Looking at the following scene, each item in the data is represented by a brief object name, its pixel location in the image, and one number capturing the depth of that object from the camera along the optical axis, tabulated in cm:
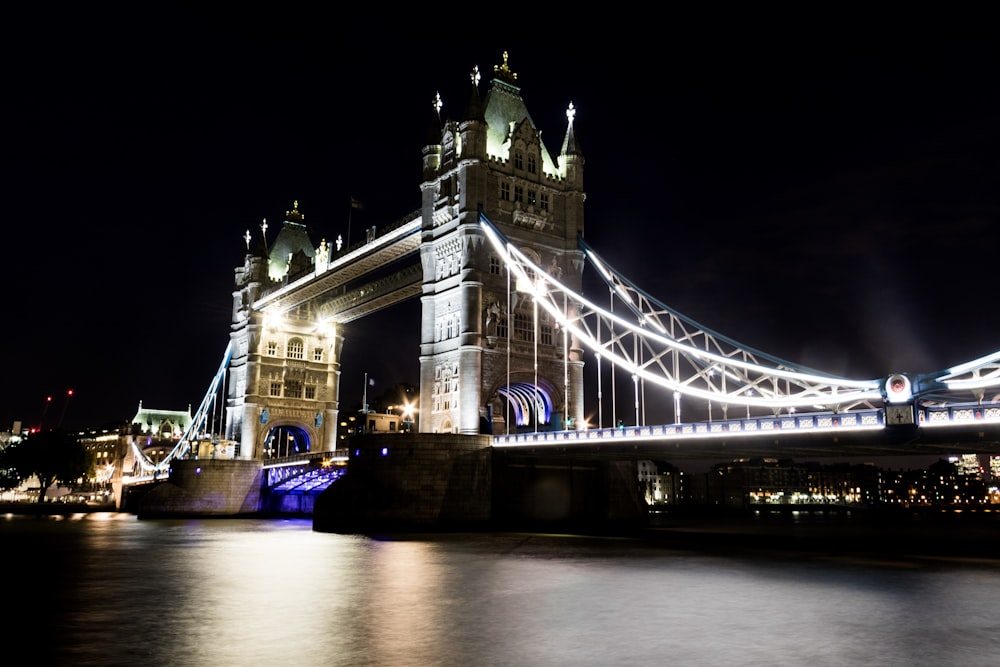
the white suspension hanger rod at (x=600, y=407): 4272
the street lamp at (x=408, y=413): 5209
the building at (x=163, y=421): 14788
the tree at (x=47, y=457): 10106
